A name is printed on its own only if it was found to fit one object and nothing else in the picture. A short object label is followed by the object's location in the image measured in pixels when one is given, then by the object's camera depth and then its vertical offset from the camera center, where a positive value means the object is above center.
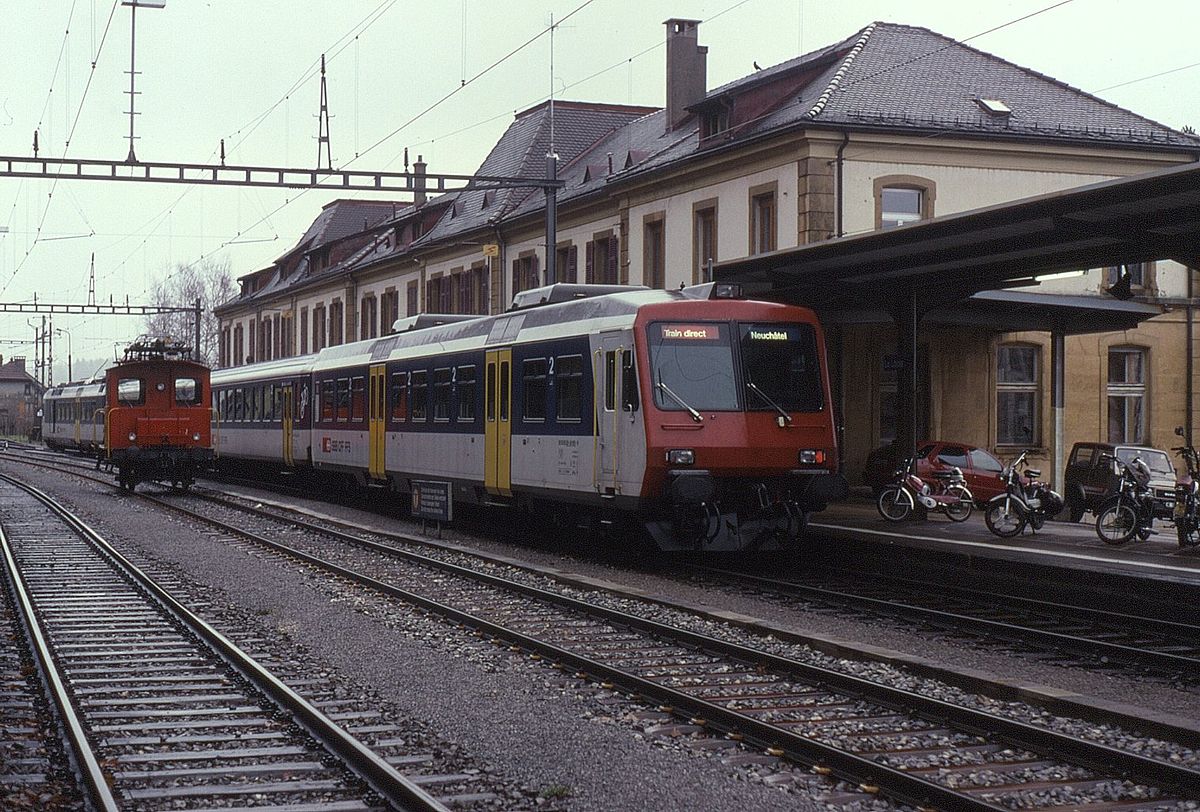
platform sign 22.31 -1.09
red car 30.23 -0.74
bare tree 112.62 +9.33
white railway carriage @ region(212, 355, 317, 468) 34.66 +0.28
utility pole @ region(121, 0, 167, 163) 28.70 +6.63
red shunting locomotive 34.91 +0.17
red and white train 17.47 +0.12
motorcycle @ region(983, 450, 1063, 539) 20.66 -1.08
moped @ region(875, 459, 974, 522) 23.77 -1.10
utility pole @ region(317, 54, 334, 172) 29.23 +5.48
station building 32.72 +5.11
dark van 27.36 -0.85
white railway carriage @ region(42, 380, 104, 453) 53.18 +0.25
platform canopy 15.55 +2.12
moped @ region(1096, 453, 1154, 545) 18.92 -1.07
